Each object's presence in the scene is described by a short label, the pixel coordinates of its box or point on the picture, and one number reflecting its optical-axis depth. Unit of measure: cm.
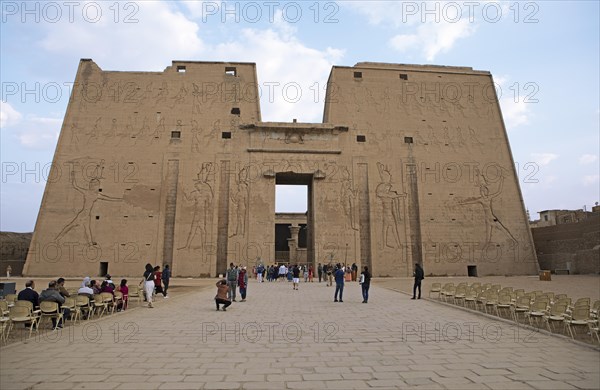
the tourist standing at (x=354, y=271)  2302
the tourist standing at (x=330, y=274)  1934
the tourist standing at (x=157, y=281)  1321
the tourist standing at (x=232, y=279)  1192
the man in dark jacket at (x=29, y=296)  816
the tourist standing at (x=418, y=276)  1263
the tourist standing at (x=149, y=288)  1087
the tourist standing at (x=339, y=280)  1230
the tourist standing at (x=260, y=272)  2175
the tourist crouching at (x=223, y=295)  1027
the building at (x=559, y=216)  2998
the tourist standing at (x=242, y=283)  1257
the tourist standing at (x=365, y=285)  1205
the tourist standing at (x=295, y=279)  1735
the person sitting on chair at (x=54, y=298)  807
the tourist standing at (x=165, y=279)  1328
